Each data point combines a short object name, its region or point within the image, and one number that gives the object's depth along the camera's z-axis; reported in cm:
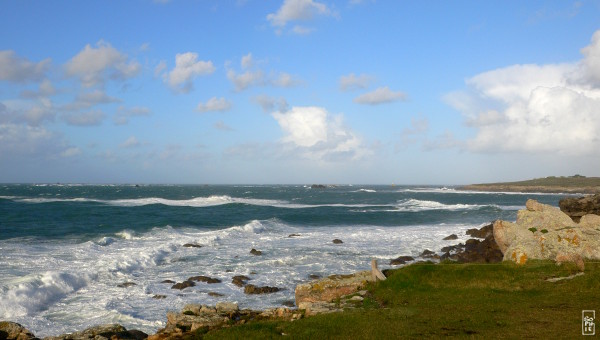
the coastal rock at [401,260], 3459
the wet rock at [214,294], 2528
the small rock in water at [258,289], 2598
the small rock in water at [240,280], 2786
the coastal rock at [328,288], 2098
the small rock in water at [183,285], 2673
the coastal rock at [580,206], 4172
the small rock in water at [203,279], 2841
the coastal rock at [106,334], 1524
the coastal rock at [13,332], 1607
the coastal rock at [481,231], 4916
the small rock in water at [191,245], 4281
